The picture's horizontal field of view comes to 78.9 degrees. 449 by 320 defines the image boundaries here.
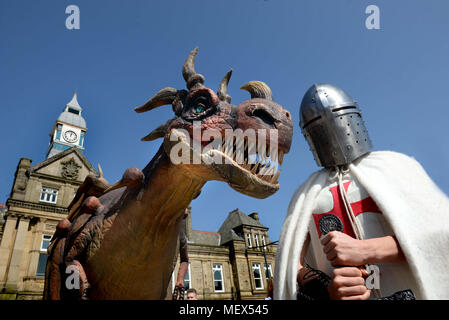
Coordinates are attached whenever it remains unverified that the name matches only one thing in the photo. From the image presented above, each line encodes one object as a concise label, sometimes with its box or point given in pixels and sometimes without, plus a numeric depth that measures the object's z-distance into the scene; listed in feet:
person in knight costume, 4.49
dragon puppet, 6.50
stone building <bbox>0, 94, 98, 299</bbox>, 49.44
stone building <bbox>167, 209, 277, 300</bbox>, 71.05
